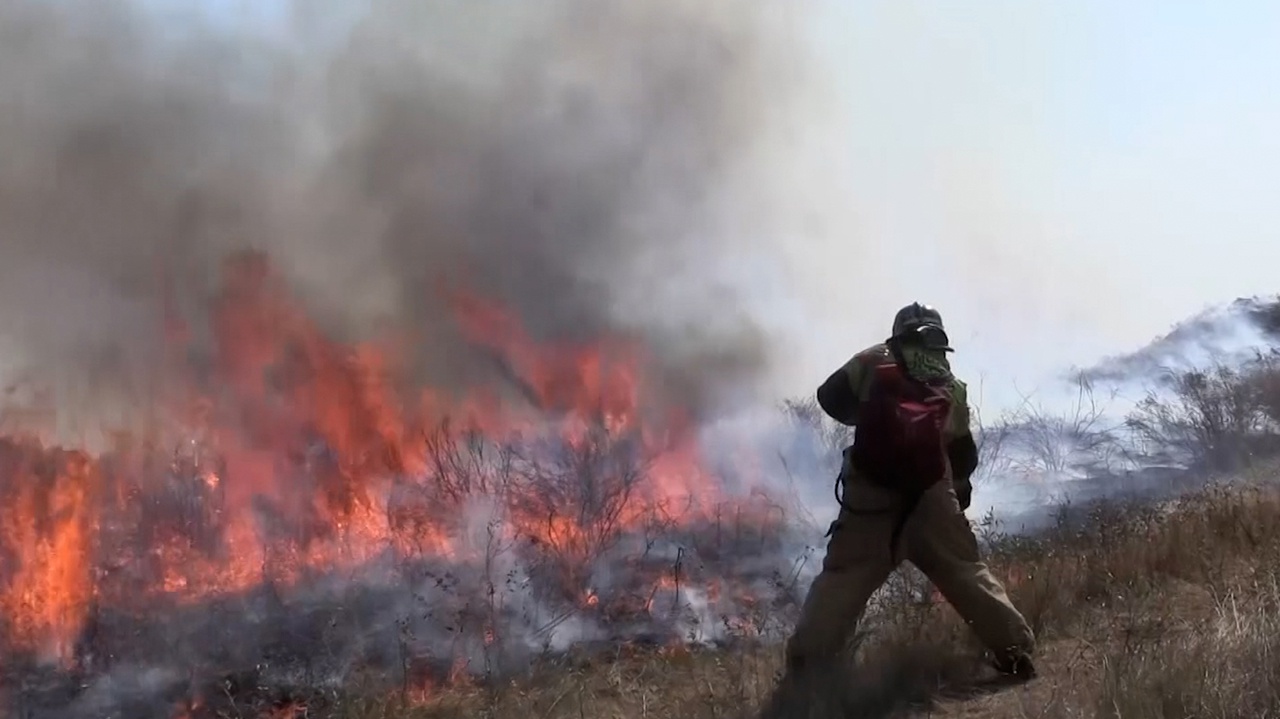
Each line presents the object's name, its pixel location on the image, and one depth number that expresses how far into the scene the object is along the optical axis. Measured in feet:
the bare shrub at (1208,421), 38.45
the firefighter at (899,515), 14.16
